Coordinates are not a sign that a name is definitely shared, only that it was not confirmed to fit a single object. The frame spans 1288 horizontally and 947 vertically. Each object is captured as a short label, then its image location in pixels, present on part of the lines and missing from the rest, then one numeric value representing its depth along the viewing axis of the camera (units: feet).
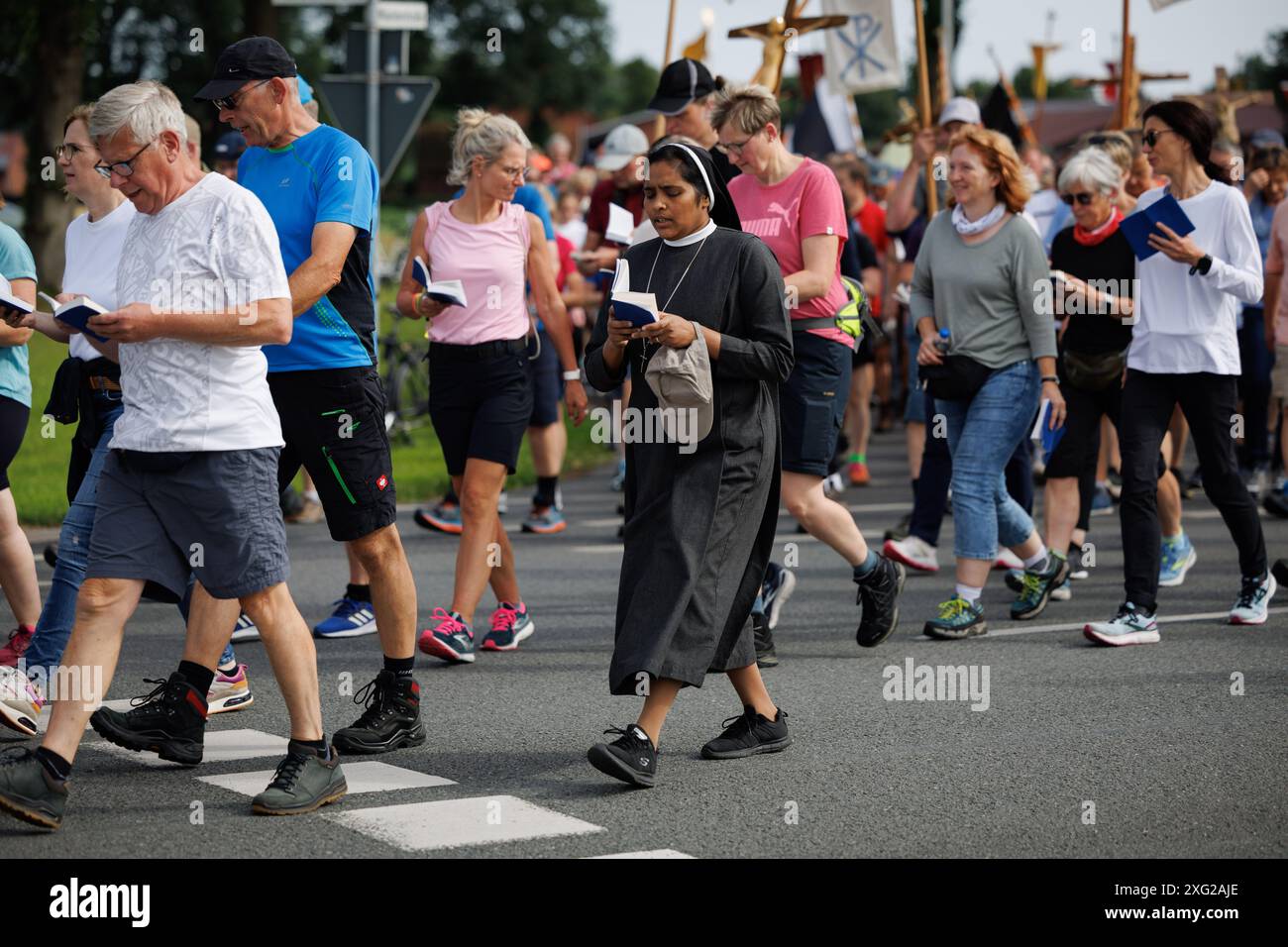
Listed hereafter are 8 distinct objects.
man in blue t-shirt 38.11
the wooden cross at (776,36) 72.02
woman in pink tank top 48.93
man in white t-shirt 32.04
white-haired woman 56.85
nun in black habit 35.73
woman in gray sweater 52.16
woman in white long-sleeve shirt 50.57
